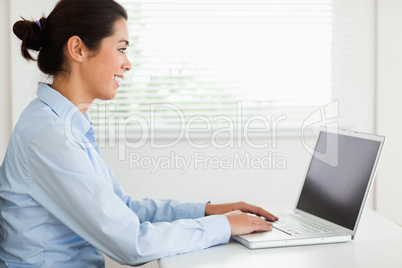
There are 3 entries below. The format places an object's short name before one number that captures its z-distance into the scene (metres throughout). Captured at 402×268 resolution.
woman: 1.33
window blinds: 3.15
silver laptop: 1.48
